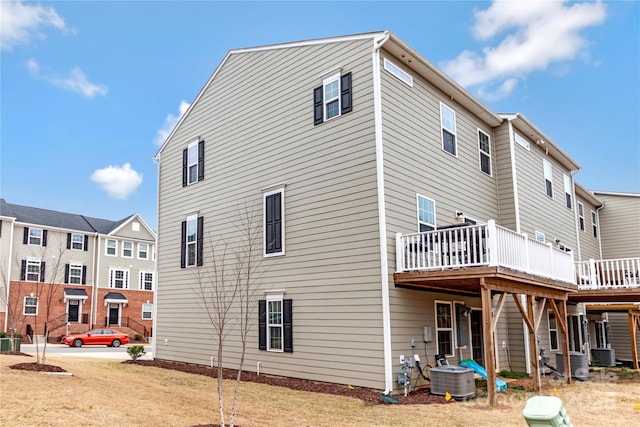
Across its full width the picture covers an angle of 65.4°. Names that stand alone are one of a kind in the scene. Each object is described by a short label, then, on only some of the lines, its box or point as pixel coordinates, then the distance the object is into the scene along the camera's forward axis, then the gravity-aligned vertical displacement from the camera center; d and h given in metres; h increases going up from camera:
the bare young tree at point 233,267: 14.12 +0.87
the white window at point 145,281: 39.62 +1.32
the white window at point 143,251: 40.10 +3.75
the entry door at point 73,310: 34.88 -0.78
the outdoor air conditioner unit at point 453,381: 10.23 -1.82
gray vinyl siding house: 11.38 +2.75
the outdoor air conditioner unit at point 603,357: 20.20 -2.67
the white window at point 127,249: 38.91 +3.76
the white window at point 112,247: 37.97 +3.85
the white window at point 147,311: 38.94 -1.03
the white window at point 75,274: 35.50 +1.77
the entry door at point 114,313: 37.25 -1.11
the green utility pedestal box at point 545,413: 4.44 -1.08
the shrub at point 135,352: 17.44 -1.87
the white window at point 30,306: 32.50 -0.42
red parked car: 28.97 -2.37
